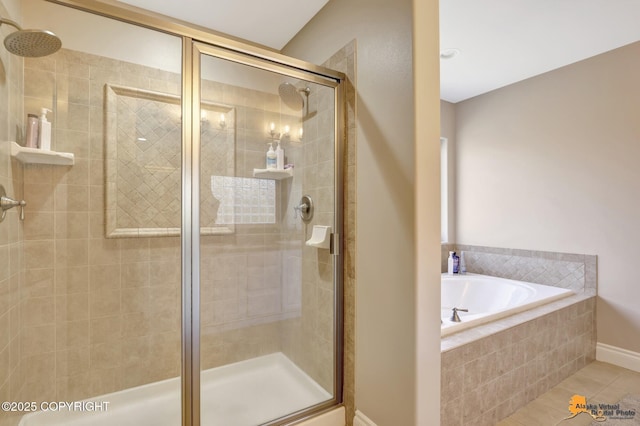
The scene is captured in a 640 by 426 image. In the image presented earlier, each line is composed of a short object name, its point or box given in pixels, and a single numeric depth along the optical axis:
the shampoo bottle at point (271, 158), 1.89
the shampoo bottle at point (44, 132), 1.53
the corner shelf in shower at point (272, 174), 1.85
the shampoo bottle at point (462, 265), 3.24
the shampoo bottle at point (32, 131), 1.50
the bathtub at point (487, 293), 2.42
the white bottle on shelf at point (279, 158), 1.90
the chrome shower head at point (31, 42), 1.29
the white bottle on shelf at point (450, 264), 3.23
